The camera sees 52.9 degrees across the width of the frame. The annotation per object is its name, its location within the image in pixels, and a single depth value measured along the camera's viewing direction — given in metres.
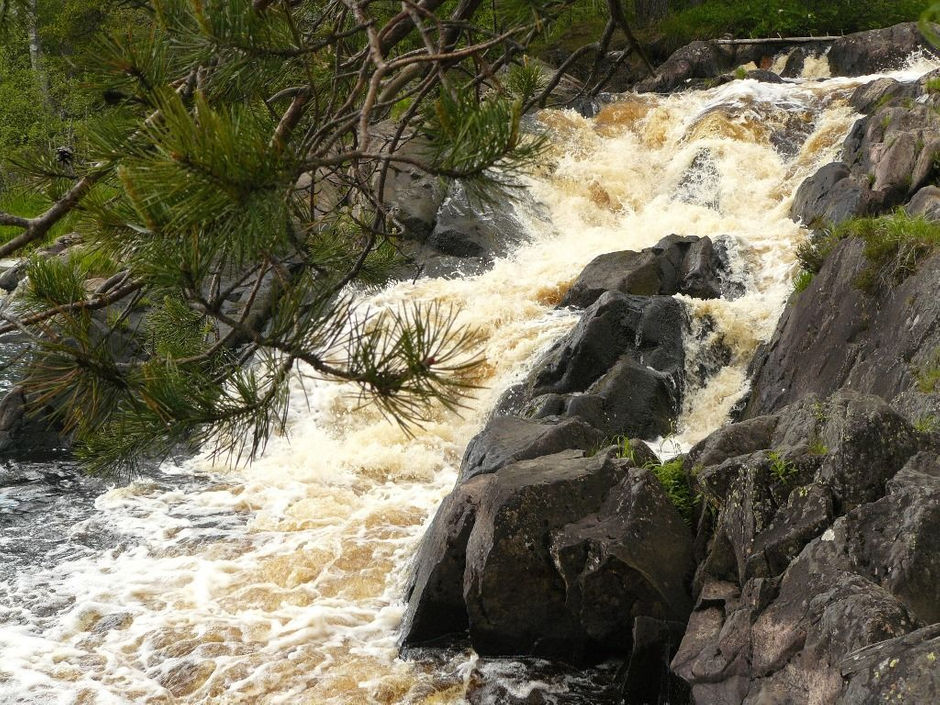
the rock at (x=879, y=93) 14.89
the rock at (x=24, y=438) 12.14
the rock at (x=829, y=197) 12.12
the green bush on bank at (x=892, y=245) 7.43
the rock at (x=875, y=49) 19.28
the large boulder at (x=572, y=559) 6.01
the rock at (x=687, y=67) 20.95
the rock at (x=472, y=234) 15.75
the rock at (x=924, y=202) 9.70
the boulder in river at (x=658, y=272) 12.23
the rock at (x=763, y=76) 19.08
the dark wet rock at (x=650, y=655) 5.86
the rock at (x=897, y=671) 3.54
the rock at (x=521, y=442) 7.44
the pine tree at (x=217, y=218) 2.24
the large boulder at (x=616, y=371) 9.59
